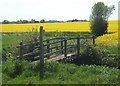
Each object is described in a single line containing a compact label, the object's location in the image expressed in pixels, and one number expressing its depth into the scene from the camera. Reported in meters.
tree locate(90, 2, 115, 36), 40.40
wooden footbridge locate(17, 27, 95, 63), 12.33
